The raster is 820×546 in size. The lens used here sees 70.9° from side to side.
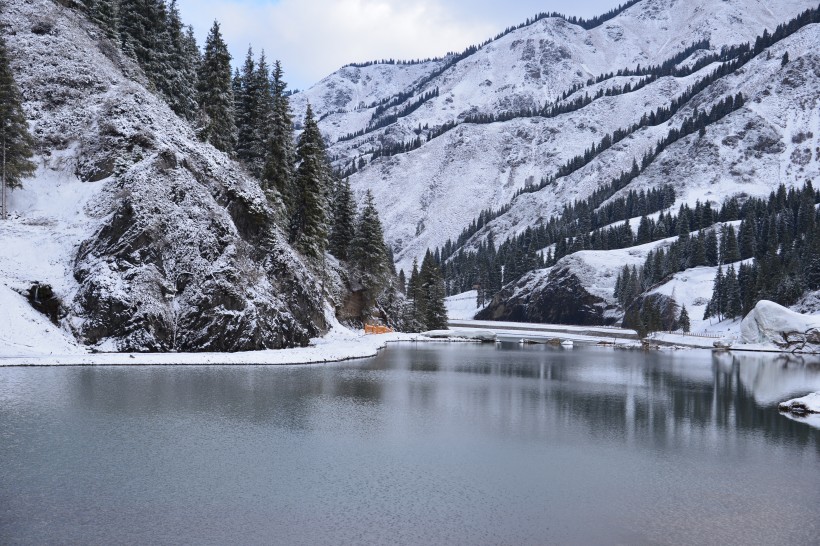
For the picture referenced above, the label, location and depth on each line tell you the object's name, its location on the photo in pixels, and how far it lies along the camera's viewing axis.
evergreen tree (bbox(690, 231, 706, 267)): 161.25
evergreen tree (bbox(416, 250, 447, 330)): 104.69
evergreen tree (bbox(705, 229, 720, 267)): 163.00
